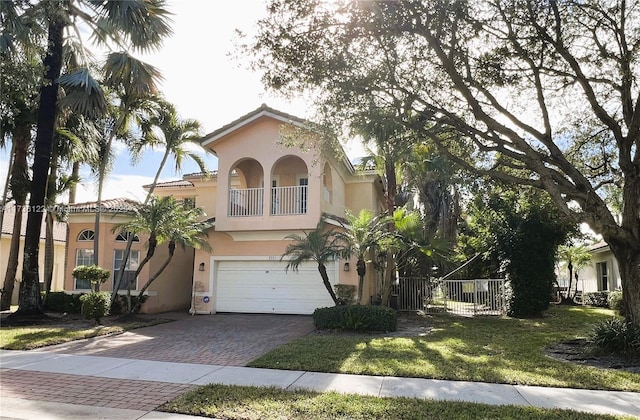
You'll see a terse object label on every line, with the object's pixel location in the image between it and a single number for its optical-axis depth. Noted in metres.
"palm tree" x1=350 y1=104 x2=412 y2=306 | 10.91
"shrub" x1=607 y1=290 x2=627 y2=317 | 19.30
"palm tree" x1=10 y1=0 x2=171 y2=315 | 14.17
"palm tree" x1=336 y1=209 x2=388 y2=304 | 13.89
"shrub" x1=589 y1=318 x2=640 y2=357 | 9.40
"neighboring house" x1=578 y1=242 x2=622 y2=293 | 24.56
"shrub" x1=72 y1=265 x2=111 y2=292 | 15.05
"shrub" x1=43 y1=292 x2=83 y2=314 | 17.03
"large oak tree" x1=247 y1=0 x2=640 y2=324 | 10.30
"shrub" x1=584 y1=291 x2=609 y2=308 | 23.48
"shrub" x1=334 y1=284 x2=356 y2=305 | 15.88
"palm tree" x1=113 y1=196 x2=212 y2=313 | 15.26
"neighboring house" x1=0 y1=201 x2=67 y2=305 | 22.81
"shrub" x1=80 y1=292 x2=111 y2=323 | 13.70
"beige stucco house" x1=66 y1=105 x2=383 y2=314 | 17.20
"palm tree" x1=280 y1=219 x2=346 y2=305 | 13.67
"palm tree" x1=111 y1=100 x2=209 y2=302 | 17.76
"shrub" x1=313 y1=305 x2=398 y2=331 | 12.91
